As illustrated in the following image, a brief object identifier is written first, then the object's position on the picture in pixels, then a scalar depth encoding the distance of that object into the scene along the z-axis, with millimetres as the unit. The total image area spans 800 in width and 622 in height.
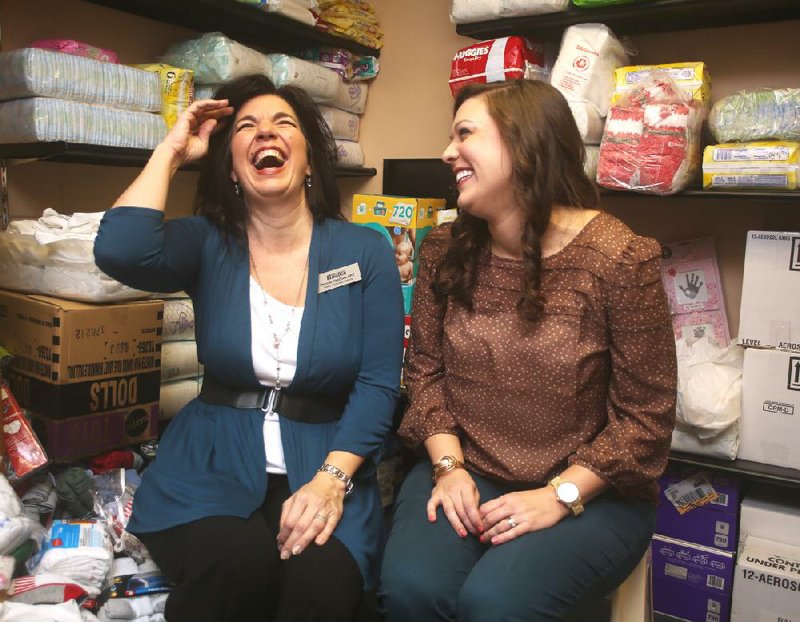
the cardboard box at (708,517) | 2119
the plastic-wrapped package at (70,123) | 1899
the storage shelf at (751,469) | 1968
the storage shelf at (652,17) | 2066
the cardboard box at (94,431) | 1890
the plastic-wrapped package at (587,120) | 2150
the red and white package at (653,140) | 2006
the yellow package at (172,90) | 2244
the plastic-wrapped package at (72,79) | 1892
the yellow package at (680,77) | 2072
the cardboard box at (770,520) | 2045
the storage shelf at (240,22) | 2381
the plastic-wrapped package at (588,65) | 2170
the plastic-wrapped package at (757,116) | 1919
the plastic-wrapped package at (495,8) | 2219
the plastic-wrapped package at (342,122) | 2912
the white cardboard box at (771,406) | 1985
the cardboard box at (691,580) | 2109
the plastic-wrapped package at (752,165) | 1895
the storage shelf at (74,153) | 1892
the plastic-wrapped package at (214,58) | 2336
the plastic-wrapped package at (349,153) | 2942
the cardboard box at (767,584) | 1946
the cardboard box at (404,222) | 2451
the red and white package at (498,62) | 2291
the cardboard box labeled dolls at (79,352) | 1875
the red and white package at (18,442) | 1752
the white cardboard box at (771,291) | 1966
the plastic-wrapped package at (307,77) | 2572
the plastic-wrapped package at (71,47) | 2031
